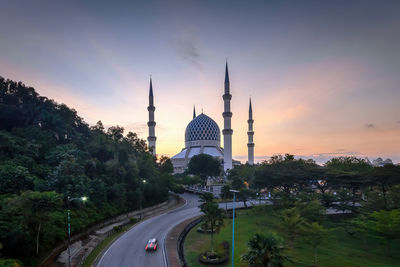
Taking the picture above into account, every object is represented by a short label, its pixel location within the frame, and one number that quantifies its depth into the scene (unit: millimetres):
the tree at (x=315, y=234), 20438
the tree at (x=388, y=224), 21172
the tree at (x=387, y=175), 31781
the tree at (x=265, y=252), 13797
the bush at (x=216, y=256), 20672
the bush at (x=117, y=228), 29258
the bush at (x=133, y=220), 34188
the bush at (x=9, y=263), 15146
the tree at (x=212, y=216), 22766
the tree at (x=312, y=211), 25547
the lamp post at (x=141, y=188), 40225
